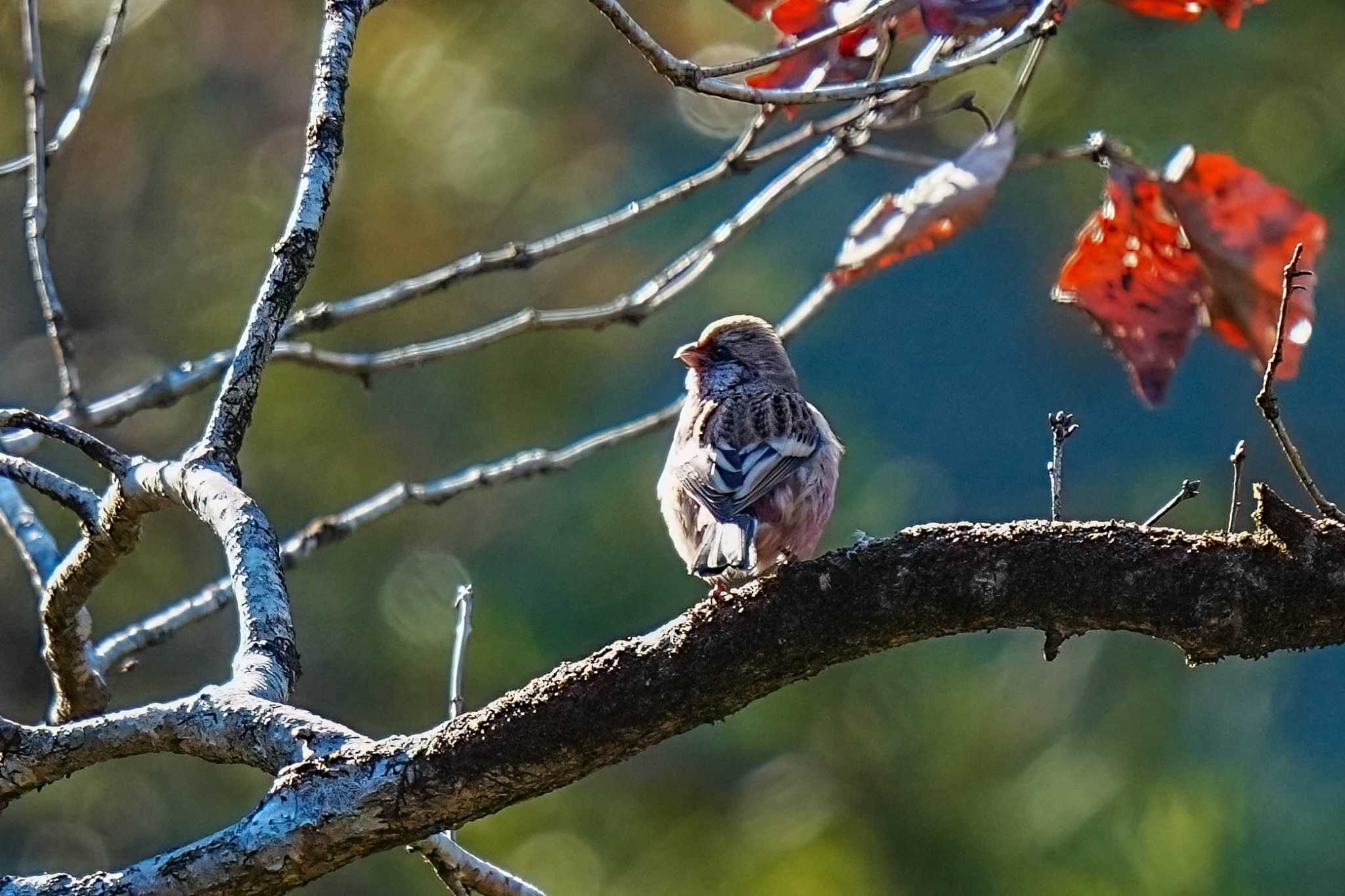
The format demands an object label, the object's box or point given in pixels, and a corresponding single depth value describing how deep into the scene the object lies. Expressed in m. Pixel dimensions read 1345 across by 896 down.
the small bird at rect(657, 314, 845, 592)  6.10
